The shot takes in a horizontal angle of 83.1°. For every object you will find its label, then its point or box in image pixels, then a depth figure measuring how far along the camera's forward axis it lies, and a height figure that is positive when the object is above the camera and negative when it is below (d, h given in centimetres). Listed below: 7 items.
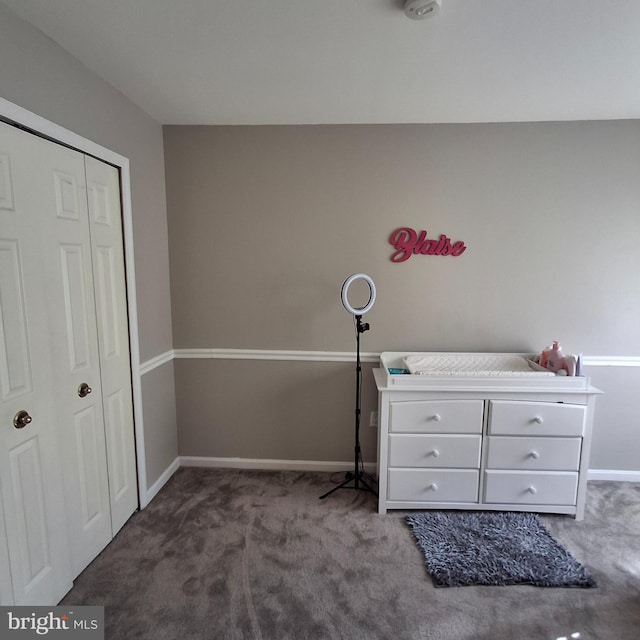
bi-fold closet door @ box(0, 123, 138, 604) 140 -43
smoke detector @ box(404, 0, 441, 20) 130 +97
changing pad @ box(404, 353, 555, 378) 252 -63
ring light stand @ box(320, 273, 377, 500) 225 -106
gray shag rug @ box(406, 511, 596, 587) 179 -149
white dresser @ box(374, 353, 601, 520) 220 -103
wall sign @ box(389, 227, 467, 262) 256 +21
